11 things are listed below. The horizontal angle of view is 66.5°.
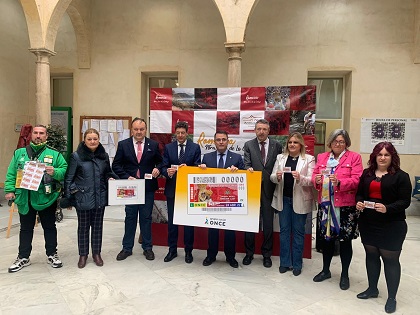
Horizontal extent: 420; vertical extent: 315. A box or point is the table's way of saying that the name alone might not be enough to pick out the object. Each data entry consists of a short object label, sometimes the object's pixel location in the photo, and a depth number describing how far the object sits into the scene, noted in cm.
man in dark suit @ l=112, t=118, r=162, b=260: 405
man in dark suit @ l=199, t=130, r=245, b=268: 383
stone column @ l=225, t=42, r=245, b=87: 610
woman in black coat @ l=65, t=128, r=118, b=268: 369
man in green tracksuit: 360
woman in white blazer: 359
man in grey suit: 396
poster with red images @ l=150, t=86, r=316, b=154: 443
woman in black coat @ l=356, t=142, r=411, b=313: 281
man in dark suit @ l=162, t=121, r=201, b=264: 401
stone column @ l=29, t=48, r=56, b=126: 677
